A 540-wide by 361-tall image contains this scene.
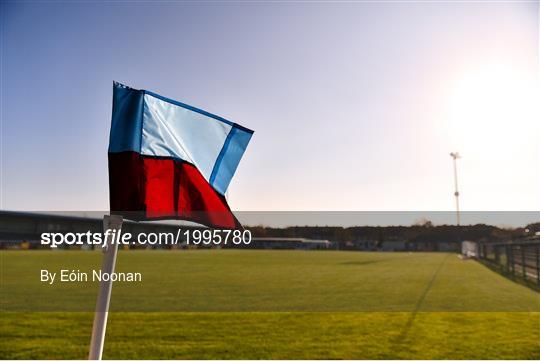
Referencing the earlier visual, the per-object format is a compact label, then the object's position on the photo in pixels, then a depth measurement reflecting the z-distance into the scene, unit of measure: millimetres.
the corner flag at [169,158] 2252
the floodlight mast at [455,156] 46475
